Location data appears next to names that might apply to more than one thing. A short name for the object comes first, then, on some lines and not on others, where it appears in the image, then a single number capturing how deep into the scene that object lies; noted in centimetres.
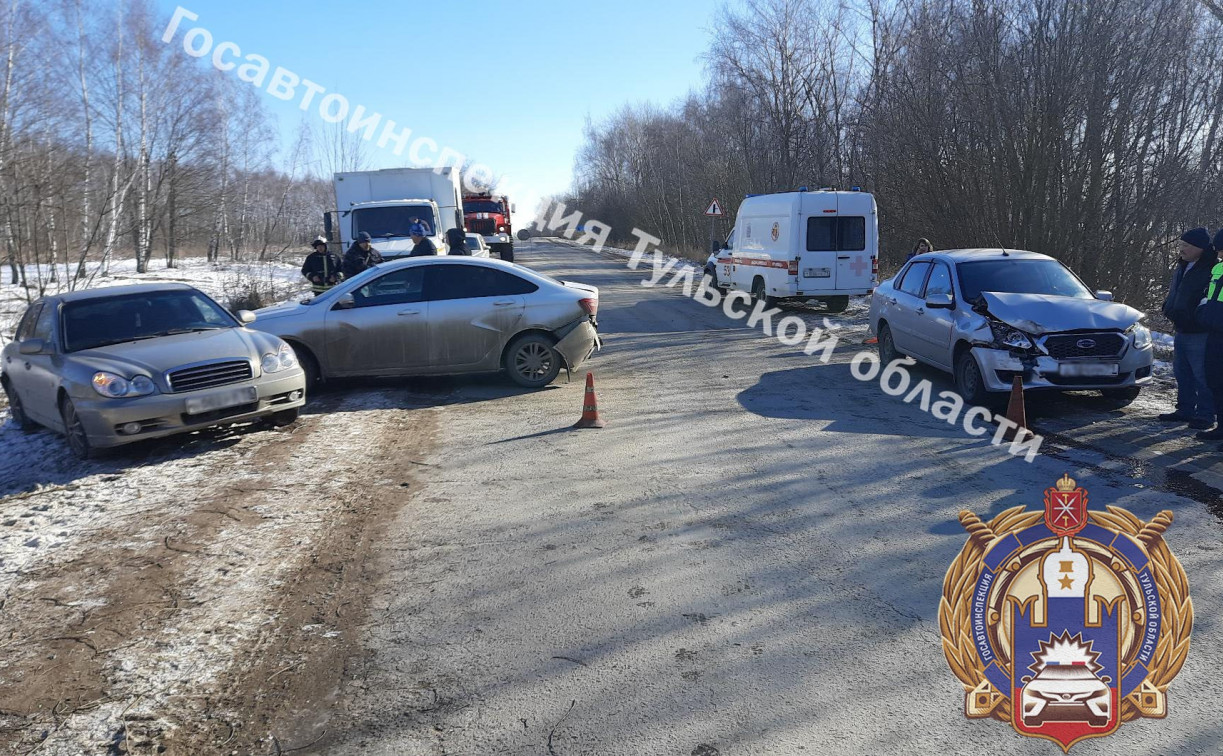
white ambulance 1655
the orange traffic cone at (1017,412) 773
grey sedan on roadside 713
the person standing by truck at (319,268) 1359
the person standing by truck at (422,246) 1246
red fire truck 3559
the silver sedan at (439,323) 967
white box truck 1812
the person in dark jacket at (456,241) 1408
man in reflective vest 715
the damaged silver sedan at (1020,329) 819
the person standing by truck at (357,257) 1275
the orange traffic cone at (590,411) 812
